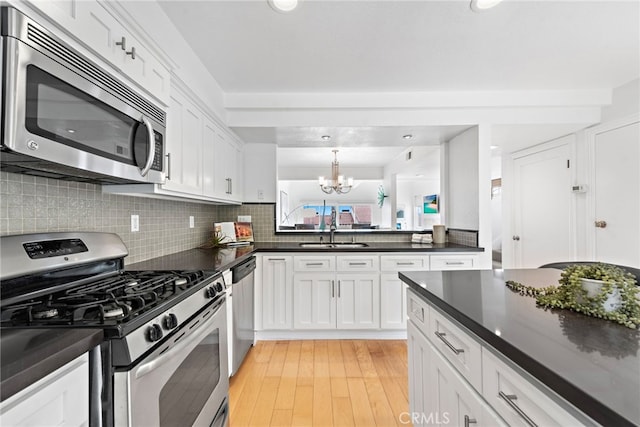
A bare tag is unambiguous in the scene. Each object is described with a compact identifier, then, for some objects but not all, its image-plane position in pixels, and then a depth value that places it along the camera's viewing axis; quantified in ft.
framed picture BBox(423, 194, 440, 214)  26.10
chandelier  19.81
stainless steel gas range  2.81
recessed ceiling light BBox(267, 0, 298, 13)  5.29
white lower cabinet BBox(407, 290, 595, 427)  2.17
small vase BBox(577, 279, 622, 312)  2.92
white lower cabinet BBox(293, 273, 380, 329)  9.54
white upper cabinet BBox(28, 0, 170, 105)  3.12
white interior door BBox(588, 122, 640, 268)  8.54
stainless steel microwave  2.58
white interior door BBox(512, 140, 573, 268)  10.93
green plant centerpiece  2.85
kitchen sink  10.80
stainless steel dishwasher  7.22
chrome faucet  11.47
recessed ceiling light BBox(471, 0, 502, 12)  5.29
